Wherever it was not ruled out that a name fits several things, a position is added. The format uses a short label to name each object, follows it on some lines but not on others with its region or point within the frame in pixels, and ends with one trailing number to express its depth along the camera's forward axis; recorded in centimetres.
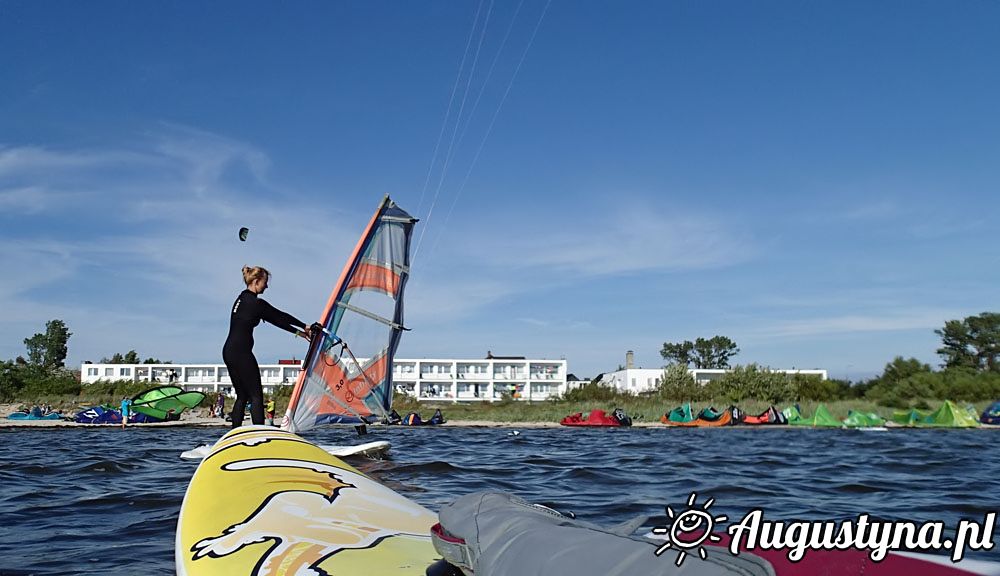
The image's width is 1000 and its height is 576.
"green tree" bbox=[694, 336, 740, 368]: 8312
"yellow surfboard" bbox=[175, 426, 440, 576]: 223
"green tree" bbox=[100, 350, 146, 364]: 6957
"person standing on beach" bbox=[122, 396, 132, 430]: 2002
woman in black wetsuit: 602
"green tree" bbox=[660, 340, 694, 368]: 8444
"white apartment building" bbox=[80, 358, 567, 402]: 6731
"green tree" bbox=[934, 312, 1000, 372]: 5619
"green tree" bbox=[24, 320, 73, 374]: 7275
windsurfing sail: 880
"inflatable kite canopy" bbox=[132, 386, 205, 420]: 2195
